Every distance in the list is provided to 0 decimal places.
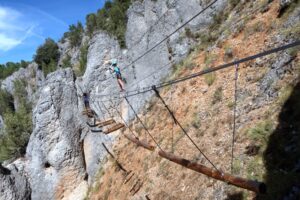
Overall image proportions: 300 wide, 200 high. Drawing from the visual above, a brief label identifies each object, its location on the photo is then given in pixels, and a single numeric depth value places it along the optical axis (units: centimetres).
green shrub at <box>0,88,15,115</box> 3689
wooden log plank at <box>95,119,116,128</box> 1388
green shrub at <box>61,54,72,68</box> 2607
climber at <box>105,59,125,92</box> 1543
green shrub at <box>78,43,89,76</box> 1954
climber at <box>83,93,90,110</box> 1636
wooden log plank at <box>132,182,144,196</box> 878
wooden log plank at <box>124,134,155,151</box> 926
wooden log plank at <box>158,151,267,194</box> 373
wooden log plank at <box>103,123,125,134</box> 1278
